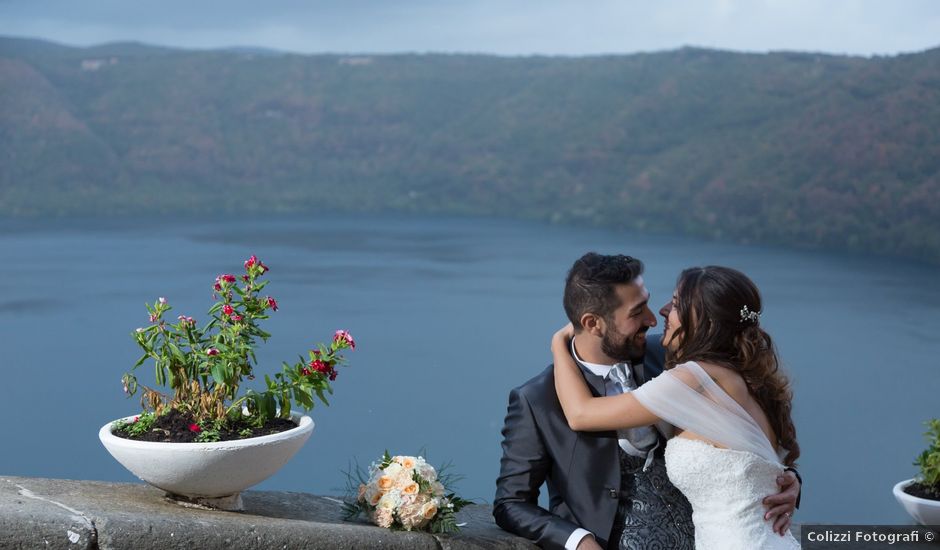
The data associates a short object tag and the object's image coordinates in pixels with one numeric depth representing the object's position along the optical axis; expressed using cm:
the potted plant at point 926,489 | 395
